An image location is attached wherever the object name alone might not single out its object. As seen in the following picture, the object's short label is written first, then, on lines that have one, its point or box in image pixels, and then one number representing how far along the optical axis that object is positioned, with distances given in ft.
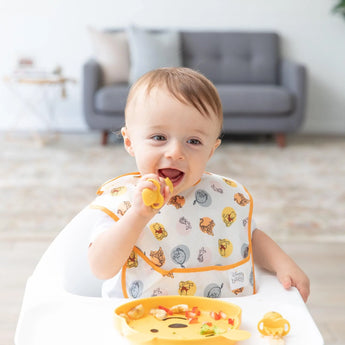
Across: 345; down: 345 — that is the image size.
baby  2.80
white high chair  2.40
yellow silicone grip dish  2.25
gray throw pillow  14.44
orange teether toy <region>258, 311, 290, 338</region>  2.38
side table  16.30
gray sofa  13.80
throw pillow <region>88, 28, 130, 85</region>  14.55
